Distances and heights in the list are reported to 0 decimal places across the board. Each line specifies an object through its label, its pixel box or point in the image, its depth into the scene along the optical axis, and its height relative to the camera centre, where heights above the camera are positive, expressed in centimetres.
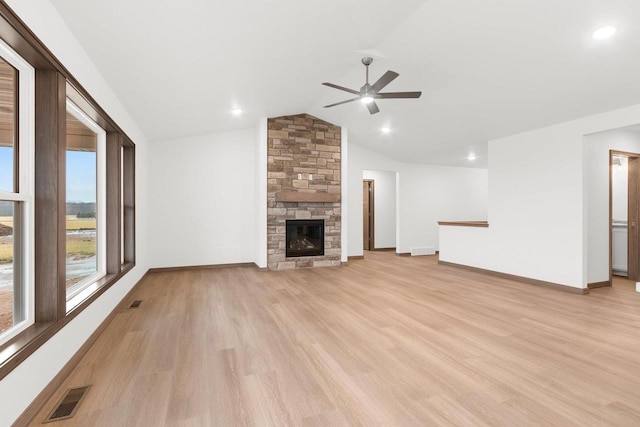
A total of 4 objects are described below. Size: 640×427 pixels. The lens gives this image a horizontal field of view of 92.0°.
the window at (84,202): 278 +13
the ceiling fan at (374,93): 349 +146
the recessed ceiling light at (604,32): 266 +160
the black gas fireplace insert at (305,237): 618 -47
